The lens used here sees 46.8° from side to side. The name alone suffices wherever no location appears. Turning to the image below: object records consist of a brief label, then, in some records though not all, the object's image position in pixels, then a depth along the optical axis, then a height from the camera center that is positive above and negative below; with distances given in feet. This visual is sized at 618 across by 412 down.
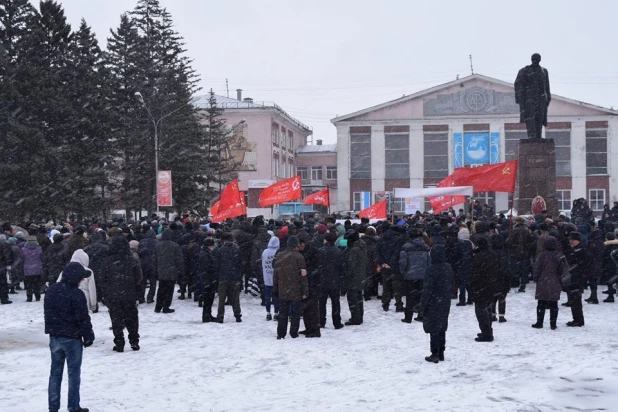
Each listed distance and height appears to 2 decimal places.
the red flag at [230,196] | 63.52 -0.23
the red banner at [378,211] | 68.39 -1.90
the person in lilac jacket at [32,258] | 52.54 -4.60
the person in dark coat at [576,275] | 39.70 -5.18
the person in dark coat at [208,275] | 43.60 -5.09
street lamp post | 107.88 +7.38
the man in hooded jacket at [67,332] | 24.04 -4.58
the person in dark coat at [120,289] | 34.32 -4.54
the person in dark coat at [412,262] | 41.81 -4.17
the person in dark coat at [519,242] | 50.96 -3.76
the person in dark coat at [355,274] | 41.32 -4.75
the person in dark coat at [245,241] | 51.55 -3.44
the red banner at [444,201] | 77.95 -1.22
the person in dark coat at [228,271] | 42.14 -4.60
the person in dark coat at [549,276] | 38.40 -4.71
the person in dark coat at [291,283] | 37.83 -4.84
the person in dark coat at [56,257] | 49.37 -4.25
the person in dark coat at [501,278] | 37.70 -4.75
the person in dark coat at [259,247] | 48.65 -3.67
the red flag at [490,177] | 55.11 +1.04
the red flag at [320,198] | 72.99 -0.62
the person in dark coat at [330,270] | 39.88 -4.40
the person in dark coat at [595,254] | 46.98 -4.34
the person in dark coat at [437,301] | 31.42 -4.87
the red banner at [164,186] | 94.22 +1.10
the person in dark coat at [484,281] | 35.42 -4.55
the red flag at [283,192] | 64.34 +0.06
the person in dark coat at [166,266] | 45.42 -4.61
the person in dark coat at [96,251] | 46.14 -3.63
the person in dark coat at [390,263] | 44.55 -4.55
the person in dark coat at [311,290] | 38.73 -5.32
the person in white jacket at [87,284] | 40.60 -5.20
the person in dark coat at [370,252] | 48.67 -4.12
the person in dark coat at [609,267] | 49.62 -5.91
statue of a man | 68.85 +9.50
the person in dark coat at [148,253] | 49.21 -4.05
